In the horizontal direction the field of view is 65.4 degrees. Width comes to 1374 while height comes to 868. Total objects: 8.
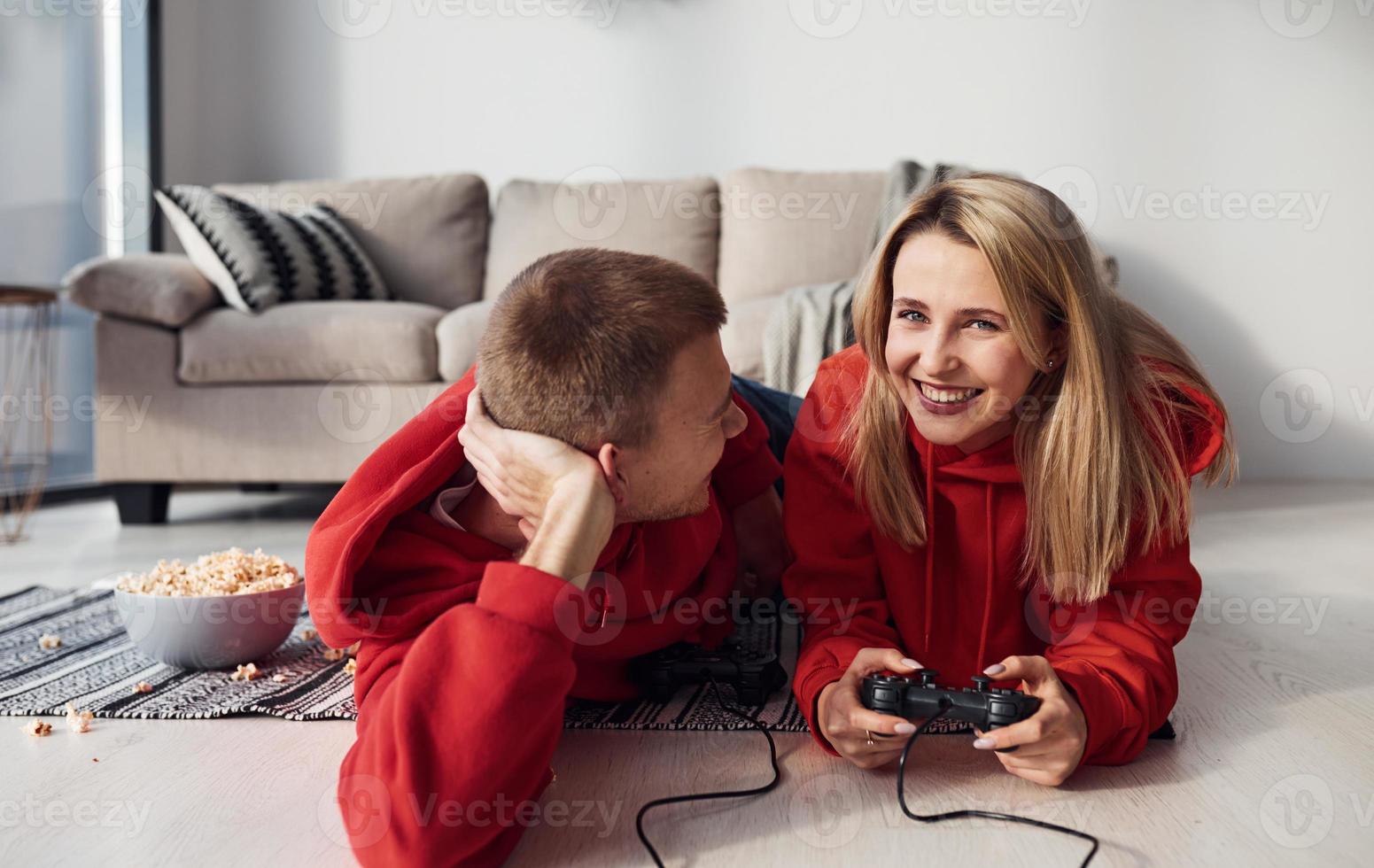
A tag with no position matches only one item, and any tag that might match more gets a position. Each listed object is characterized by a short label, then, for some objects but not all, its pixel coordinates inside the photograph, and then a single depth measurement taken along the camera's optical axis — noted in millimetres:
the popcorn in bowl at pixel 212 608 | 1356
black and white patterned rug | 1235
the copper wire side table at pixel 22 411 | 2973
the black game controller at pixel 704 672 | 1241
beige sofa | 2699
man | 808
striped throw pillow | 2809
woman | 1006
